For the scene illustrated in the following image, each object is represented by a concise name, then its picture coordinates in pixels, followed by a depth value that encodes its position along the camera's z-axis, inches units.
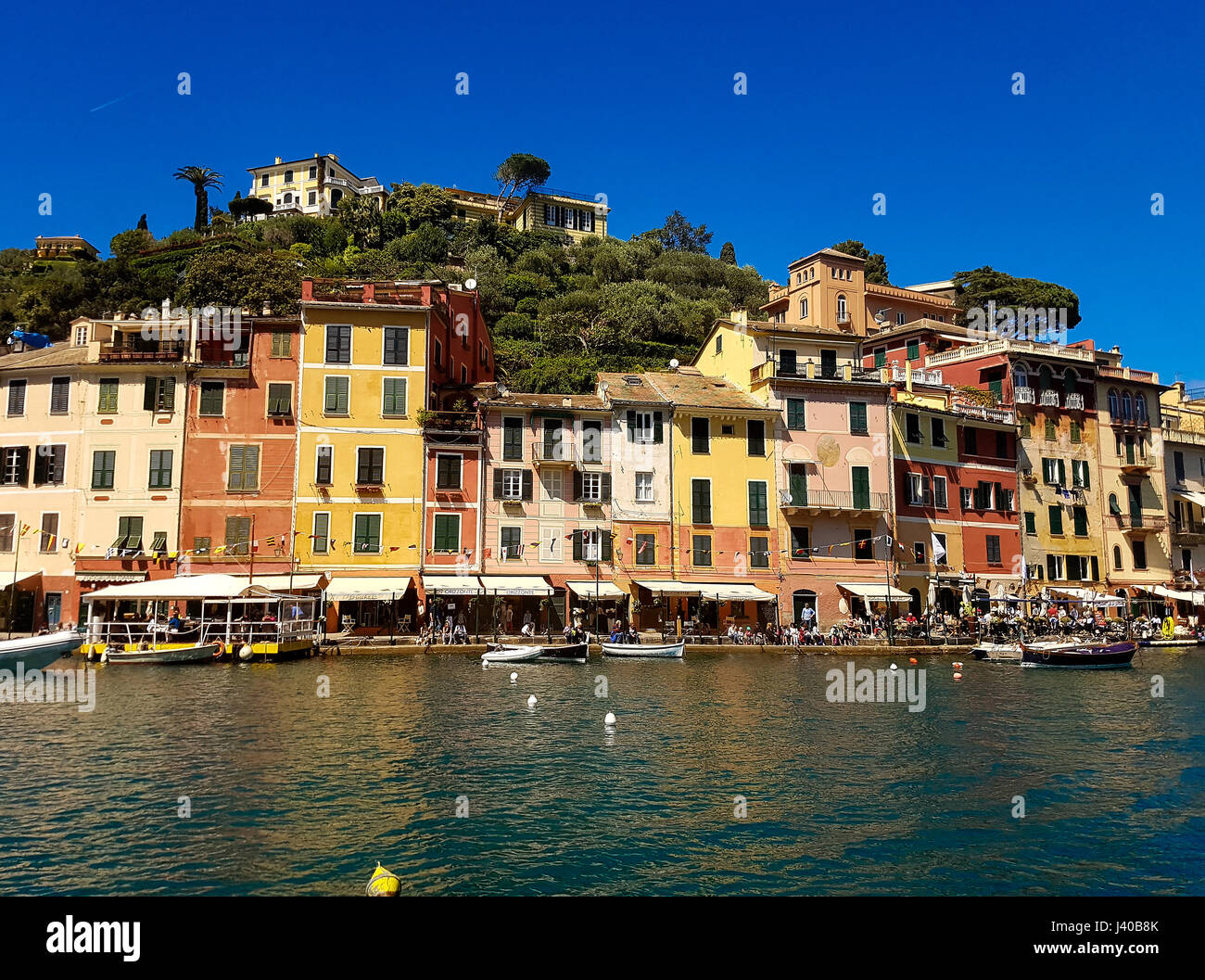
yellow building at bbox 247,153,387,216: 4552.2
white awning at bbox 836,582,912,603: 1820.9
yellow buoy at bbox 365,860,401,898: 435.2
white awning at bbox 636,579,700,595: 1727.4
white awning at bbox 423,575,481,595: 1646.2
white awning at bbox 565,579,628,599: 1708.9
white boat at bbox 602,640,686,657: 1553.9
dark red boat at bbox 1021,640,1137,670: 1533.0
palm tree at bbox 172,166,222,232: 4005.9
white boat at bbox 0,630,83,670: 1214.9
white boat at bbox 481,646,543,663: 1444.4
